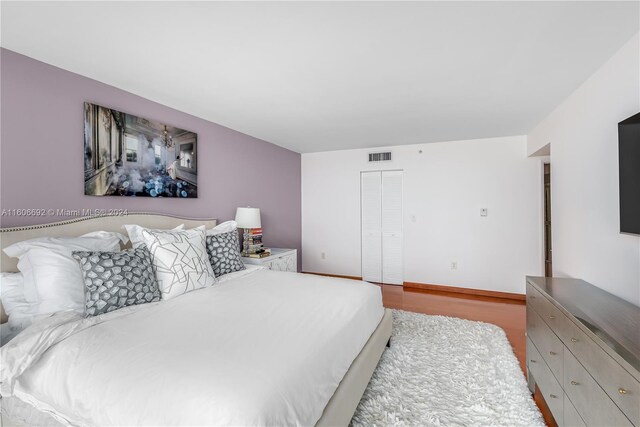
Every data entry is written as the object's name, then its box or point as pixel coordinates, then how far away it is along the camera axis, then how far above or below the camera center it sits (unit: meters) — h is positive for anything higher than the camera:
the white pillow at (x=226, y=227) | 3.08 -0.17
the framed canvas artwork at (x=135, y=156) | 2.34 +0.51
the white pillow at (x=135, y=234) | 2.27 -0.17
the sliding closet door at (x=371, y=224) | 5.04 -0.23
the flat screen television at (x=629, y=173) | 1.57 +0.21
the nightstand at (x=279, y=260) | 3.44 -0.60
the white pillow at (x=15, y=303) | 1.62 -0.51
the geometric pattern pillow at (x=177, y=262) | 2.06 -0.37
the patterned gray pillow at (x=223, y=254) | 2.65 -0.39
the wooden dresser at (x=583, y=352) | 1.10 -0.67
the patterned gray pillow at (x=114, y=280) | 1.70 -0.42
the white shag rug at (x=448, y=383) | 1.78 -1.25
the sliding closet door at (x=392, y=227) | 4.89 -0.27
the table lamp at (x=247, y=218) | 3.58 -0.08
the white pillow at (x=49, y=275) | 1.62 -0.35
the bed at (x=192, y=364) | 1.06 -0.65
